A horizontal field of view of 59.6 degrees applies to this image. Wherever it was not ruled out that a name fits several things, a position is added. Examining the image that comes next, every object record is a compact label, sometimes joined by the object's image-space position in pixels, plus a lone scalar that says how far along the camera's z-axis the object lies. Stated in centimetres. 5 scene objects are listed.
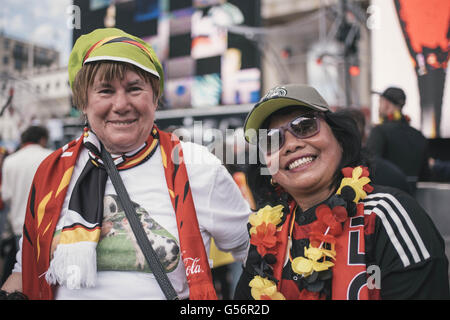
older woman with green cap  138
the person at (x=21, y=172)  361
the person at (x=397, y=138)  348
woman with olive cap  115
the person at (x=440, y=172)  455
